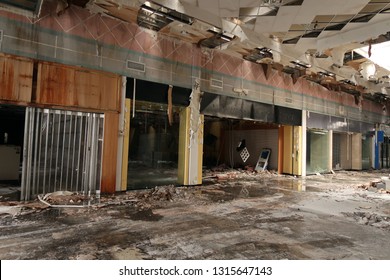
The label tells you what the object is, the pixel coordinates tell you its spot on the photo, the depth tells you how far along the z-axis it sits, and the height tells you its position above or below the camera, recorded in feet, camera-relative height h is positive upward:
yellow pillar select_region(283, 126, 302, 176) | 33.84 +0.63
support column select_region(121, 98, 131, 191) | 19.42 +0.12
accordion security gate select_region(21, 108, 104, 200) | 15.88 -0.34
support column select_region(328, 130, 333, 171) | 38.40 +0.75
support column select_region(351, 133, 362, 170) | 44.52 +1.00
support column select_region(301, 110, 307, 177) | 34.06 +1.75
